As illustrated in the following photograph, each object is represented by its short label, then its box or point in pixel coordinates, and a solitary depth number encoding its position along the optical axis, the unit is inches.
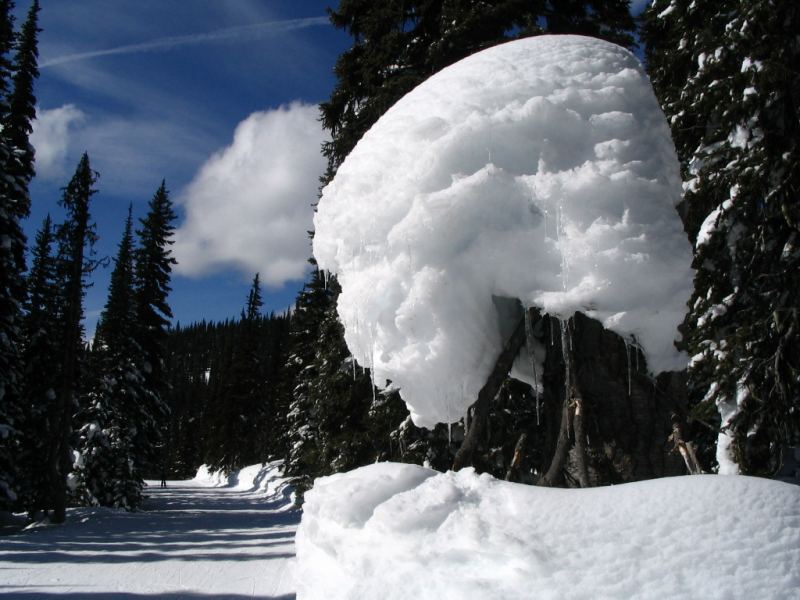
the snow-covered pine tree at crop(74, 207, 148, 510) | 871.1
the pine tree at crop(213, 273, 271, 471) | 1781.5
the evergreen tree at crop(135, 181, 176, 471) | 1000.9
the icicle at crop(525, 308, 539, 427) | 87.2
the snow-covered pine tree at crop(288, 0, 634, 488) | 290.2
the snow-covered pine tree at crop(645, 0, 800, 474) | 249.9
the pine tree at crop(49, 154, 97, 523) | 665.0
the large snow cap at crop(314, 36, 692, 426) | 73.7
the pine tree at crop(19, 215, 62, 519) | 779.5
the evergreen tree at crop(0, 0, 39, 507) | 582.6
